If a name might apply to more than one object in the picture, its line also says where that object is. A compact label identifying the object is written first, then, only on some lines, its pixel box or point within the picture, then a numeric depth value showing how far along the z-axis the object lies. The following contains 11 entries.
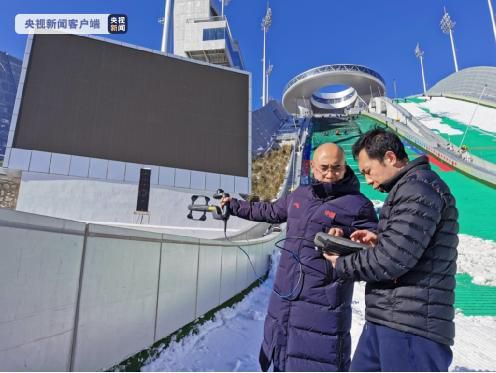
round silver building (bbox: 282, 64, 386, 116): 47.62
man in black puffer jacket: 1.50
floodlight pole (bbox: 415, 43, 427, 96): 79.44
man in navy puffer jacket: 2.05
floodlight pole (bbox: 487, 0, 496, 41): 39.40
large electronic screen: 15.54
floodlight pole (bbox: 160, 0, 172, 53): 23.62
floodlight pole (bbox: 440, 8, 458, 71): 63.86
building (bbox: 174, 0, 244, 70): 36.50
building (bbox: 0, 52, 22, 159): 108.75
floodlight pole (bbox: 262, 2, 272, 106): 58.00
